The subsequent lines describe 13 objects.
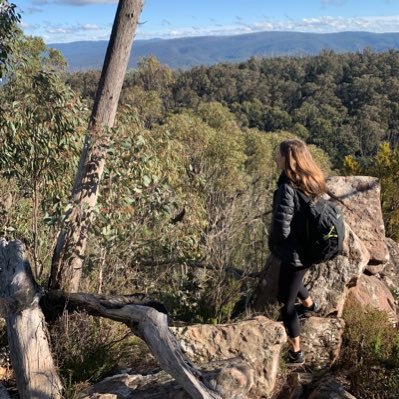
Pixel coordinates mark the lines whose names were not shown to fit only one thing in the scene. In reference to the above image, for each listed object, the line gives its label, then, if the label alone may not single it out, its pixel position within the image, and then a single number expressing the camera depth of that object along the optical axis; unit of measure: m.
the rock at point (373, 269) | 6.15
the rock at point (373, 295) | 5.37
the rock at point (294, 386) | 3.96
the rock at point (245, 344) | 3.81
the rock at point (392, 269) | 6.92
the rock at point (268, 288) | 4.99
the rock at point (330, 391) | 3.83
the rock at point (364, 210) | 6.09
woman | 3.74
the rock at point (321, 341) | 4.43
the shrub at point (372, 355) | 3.95
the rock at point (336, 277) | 4.89
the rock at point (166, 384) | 3.27
